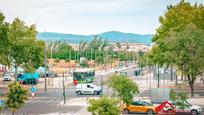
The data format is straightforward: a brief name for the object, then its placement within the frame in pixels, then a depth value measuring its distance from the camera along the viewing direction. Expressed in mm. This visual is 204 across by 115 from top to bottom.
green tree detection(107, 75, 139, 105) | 43820
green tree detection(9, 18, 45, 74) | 71954
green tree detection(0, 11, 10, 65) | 65033
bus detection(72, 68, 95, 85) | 81664
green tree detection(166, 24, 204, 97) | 55273
